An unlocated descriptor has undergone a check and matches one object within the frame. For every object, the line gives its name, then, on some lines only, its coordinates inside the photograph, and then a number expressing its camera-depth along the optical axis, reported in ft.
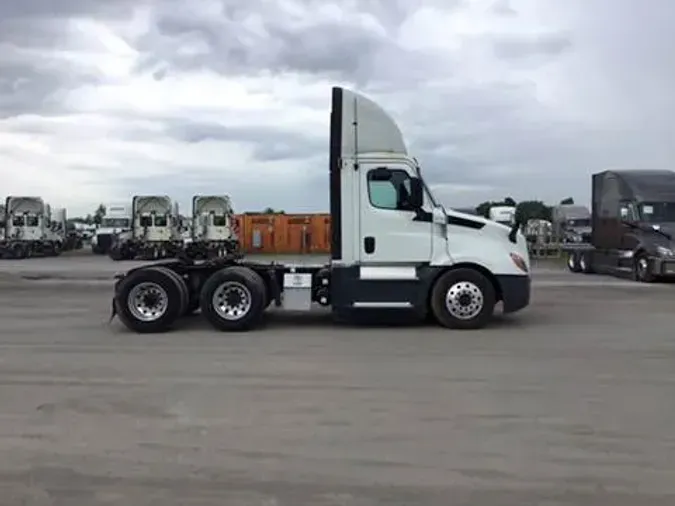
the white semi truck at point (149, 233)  145.79
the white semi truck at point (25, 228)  153.38
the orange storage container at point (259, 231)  79.78
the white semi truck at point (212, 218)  147.33
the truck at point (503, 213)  177.17
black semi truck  82.64
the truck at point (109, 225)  170.06
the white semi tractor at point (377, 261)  45.16
